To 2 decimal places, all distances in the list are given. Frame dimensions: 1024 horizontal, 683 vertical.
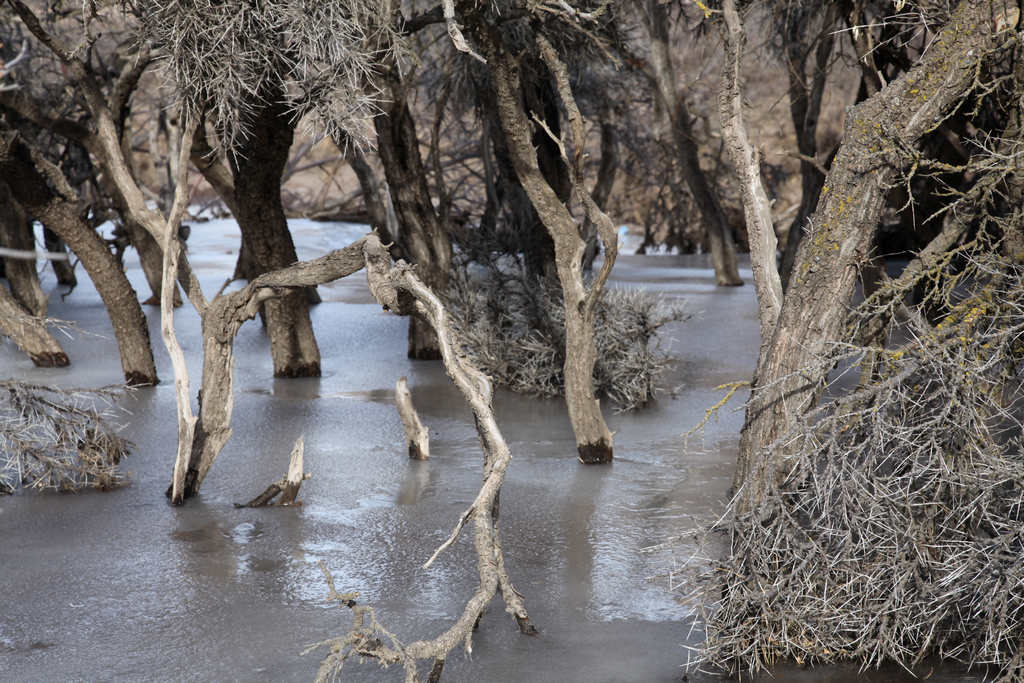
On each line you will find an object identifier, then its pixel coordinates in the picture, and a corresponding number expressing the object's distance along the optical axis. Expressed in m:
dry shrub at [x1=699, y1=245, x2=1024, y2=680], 8.52
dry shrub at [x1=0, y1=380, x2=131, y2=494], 13.20
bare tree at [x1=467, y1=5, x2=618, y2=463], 12.99
